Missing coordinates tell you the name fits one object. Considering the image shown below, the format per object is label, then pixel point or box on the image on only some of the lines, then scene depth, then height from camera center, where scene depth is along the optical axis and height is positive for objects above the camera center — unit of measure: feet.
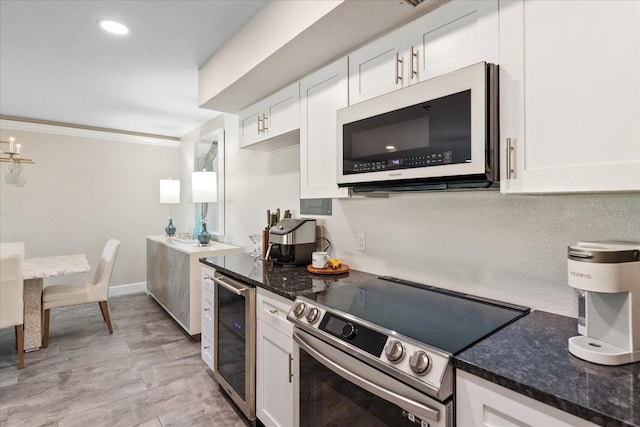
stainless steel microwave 3.74 +1.06
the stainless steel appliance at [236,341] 6.22 -2.59
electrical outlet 6.78 -0.53
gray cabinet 10.54 -2.15
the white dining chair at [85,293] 10.26 -2.52
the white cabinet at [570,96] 2.90 +1.17
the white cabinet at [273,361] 5.29 -2.48
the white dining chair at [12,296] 8.39 -2.11
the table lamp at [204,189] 11.68 +0.93
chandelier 9.06 +1.42
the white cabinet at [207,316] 8.01 -2.52
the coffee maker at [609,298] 2.89 -0.75
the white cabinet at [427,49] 3.90 +2.27
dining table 9.81 -2.56
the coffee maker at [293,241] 7.20 -0.56
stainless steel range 3.09 -1.44
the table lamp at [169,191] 15.08 +1.12
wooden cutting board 6.56 -1.09
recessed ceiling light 6.86 +4.01
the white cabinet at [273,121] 7.12 +2.23
